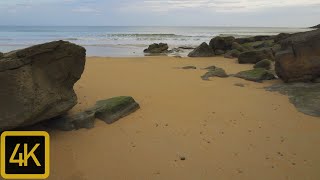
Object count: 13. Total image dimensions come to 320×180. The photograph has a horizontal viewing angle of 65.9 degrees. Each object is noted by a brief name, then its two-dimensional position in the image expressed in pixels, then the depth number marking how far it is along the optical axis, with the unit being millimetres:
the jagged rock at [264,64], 11012
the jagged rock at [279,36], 21850
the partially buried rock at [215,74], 8917
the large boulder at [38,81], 3865
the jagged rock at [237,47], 17489
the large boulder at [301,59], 7471
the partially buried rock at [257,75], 8376
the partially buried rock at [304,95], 5559
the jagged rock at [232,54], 16280
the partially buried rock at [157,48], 22182
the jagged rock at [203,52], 17550
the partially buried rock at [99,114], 4553
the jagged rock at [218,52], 18060
